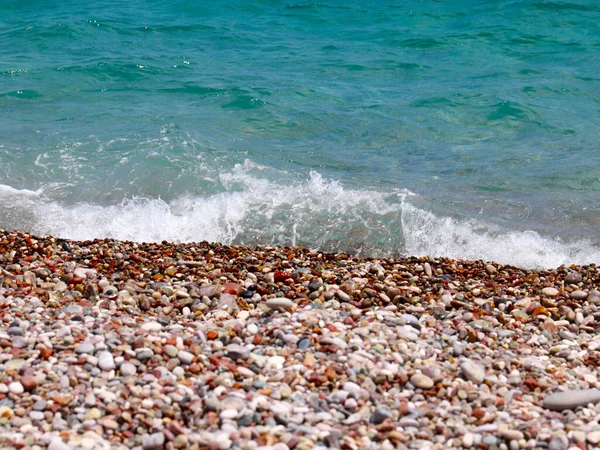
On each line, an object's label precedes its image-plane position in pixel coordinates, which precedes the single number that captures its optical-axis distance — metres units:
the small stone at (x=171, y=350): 4.51
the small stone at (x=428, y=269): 6.59
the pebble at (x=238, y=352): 4.54
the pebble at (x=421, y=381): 4.34
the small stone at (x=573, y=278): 6.52
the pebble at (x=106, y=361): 4.34
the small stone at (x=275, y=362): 4.47
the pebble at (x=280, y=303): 5.43
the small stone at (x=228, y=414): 3.93
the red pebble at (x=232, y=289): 5.77
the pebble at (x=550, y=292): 6.12
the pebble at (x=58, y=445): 3.62
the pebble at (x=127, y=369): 4.30
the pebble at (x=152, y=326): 4.92
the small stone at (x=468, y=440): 3.85
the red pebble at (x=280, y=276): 6.11
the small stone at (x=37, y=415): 3.90
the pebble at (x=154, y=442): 3.72
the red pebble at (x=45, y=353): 4.45
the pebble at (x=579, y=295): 6.08
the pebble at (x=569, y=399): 4.20
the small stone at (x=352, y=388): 4.20
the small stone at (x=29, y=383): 4.11
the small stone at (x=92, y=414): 3.92
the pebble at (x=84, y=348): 4.49
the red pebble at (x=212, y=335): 4.80
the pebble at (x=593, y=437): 3.84
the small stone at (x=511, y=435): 3.87
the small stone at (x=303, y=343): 4.70
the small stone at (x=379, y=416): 4.00
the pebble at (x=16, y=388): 4.08
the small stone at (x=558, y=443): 3.79
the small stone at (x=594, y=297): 6.02
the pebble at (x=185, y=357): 4.45
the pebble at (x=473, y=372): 4.46
